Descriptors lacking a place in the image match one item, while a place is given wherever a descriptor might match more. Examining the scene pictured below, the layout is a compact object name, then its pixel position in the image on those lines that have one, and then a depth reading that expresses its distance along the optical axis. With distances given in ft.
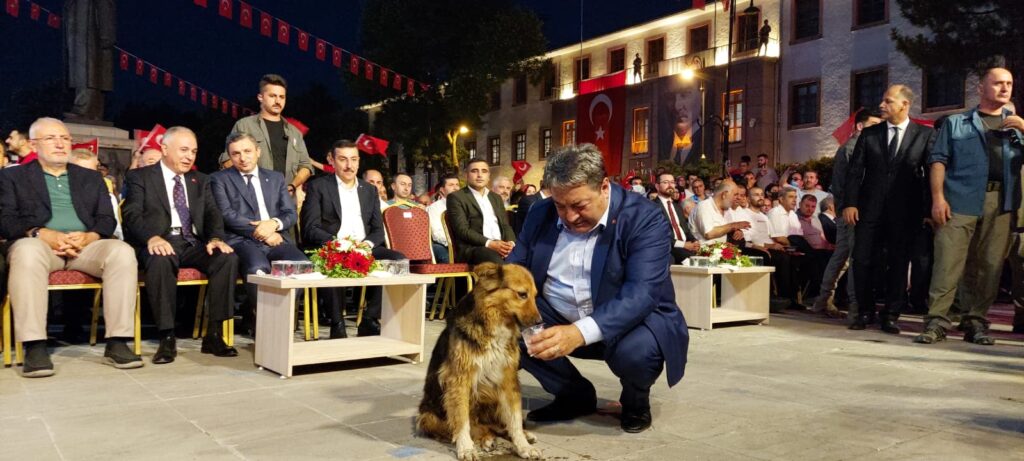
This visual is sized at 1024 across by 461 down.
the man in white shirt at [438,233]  28.07
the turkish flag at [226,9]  43.36
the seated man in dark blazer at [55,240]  15.34
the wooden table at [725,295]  23.77
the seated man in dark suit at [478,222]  24.44
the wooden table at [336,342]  15.48
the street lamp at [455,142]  104.88
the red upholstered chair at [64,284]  16.02
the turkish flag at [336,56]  50.85
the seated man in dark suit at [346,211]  21.30
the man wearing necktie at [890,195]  22.36
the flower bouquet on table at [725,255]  24.59
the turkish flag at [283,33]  46.43
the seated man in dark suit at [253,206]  19.27
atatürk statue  37.81
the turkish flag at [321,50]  49.99
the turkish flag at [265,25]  45.11
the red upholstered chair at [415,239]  23.65
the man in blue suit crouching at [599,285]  10.43
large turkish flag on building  101.19
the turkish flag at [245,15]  43.68
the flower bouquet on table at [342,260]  16.63
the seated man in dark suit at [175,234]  17.06
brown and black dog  9.64
